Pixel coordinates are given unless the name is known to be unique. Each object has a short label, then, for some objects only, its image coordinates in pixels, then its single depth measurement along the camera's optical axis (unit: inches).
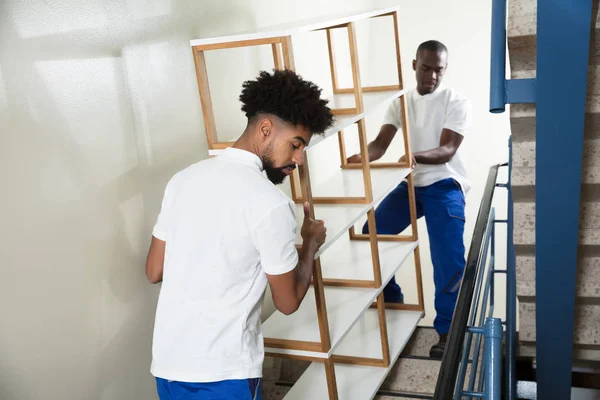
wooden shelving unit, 95.5
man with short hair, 140.1
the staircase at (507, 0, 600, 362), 75.5
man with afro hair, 71.0
